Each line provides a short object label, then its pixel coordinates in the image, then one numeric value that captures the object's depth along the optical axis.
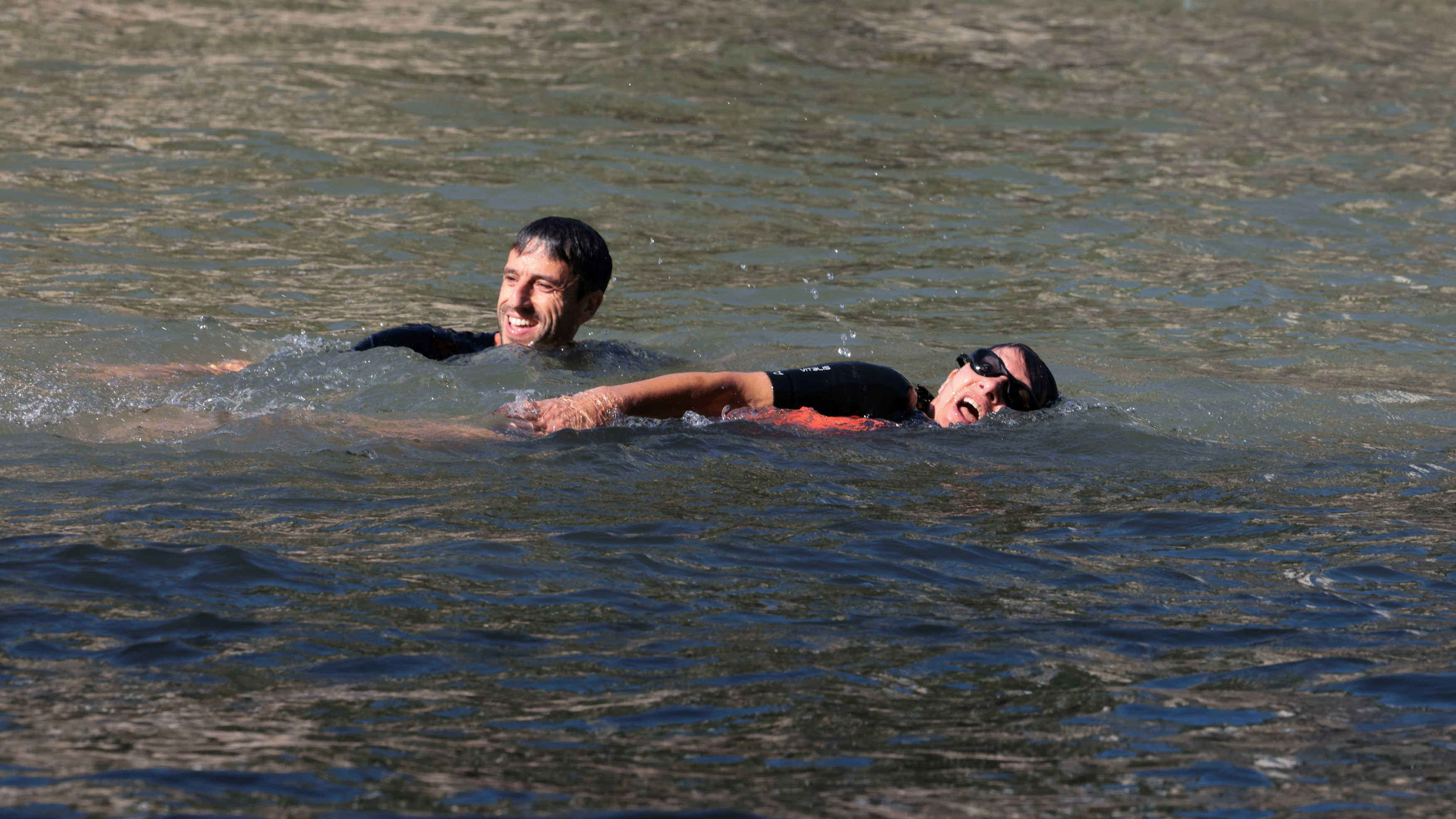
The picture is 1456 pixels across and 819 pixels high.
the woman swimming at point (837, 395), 12.72
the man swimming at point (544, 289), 15.45
